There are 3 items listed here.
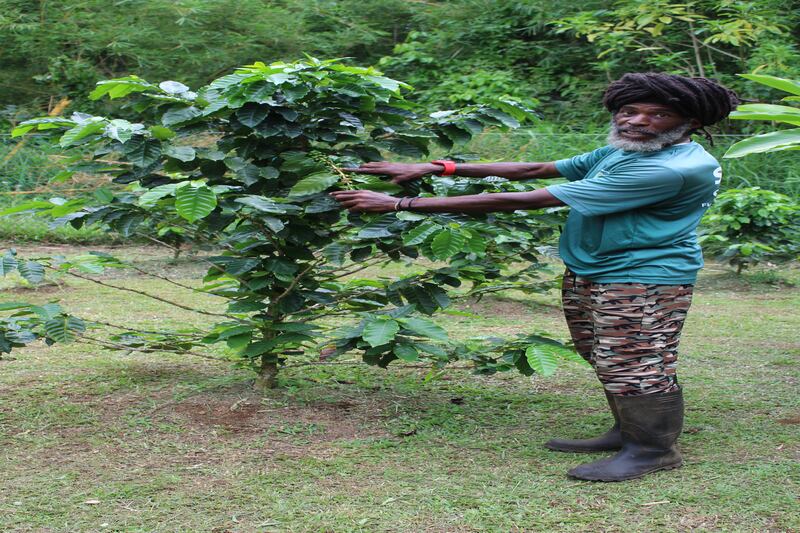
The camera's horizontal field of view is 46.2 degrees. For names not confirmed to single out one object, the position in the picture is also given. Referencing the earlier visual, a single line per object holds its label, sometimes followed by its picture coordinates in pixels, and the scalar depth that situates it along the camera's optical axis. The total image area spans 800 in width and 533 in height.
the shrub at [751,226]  8.14
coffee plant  3.57
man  3.24
